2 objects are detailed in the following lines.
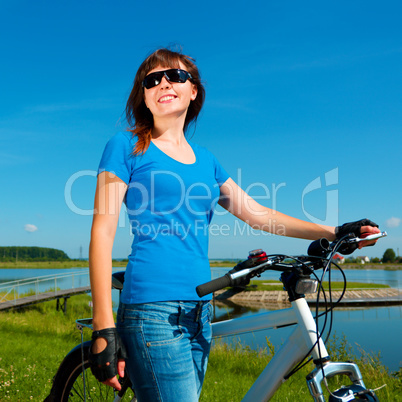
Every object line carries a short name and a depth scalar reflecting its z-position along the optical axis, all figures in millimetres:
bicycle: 1545
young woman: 1558
